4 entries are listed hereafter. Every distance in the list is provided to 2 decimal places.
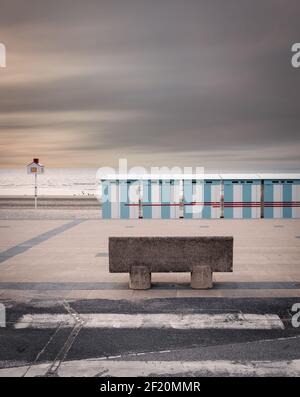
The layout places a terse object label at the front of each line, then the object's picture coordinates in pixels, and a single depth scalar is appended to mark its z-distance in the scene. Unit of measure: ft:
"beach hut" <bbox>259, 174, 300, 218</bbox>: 71.31
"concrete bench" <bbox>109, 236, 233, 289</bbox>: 29.96
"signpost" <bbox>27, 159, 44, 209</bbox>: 86.28
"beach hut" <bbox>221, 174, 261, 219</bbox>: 71.26
